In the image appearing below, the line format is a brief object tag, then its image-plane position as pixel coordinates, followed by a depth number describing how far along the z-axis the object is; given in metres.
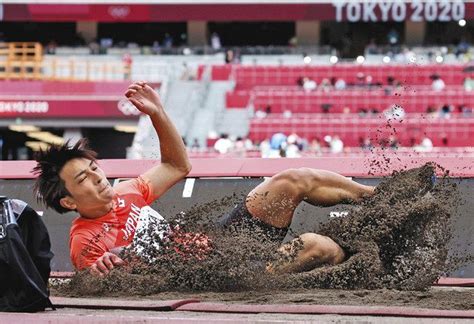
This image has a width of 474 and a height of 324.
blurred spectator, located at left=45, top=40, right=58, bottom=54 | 33.47
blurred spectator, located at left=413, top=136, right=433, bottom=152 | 21.73
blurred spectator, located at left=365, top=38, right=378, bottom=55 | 32.66
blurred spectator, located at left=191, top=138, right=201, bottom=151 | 22.79
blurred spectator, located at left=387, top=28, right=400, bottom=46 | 36.38
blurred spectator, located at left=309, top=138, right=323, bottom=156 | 22.14
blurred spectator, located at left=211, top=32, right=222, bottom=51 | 33.66
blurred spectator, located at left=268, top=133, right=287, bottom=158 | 20.41
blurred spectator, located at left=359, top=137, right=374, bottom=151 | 23.45
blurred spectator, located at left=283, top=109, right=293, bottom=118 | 25.94
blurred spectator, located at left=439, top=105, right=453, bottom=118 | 25.38
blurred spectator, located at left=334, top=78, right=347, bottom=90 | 27.48
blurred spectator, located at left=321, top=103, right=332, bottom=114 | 26.61
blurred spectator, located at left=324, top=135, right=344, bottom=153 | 22.83
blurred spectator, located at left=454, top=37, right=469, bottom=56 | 31.84
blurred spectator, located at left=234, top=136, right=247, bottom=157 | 20.66
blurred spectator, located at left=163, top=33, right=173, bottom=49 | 36.16
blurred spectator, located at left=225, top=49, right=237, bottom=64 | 30.90
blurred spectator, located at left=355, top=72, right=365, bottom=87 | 27.85
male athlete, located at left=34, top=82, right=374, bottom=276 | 5.70
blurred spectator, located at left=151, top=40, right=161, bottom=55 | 33.16
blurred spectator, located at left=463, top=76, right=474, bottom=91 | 27.20
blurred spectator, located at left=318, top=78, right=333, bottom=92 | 27.39
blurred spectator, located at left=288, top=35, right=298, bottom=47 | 36.53
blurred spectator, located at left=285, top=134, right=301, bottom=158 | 20.11
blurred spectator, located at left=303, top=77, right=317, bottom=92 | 27.31
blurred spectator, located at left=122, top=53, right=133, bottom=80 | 28.08
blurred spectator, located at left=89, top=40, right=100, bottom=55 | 33.34
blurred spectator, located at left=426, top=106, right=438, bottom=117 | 25.77
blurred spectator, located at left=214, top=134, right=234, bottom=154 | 21.59
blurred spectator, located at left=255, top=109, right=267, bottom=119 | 25.97
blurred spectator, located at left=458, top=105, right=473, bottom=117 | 25.55
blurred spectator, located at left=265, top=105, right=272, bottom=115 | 26.75
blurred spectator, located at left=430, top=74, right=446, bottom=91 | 27.07
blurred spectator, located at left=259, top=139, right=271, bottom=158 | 20.10
